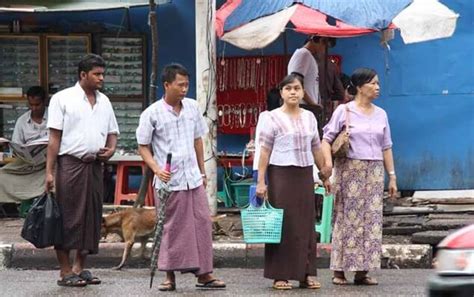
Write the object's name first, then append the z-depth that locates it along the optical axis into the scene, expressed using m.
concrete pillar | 18.67
